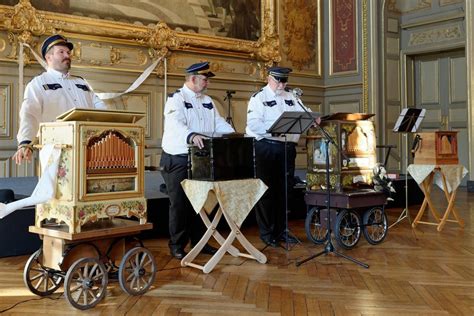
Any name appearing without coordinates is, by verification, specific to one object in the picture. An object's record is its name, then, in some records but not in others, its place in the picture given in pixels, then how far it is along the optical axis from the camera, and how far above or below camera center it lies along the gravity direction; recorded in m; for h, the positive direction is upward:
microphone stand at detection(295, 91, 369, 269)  3.83 -0.63
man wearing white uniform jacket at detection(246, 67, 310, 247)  4.69 +0.15
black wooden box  3.68 +0.05
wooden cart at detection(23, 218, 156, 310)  2.92 -0.54
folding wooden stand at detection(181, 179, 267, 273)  3.66 -0.27
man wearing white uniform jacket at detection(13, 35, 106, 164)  3.38 +0.49
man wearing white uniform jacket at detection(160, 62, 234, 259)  4.04 +0.26
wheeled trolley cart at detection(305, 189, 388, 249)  4.39 -0.44
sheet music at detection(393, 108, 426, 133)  5.56 +0.47
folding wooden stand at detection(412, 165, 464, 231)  5.39 -0.29
